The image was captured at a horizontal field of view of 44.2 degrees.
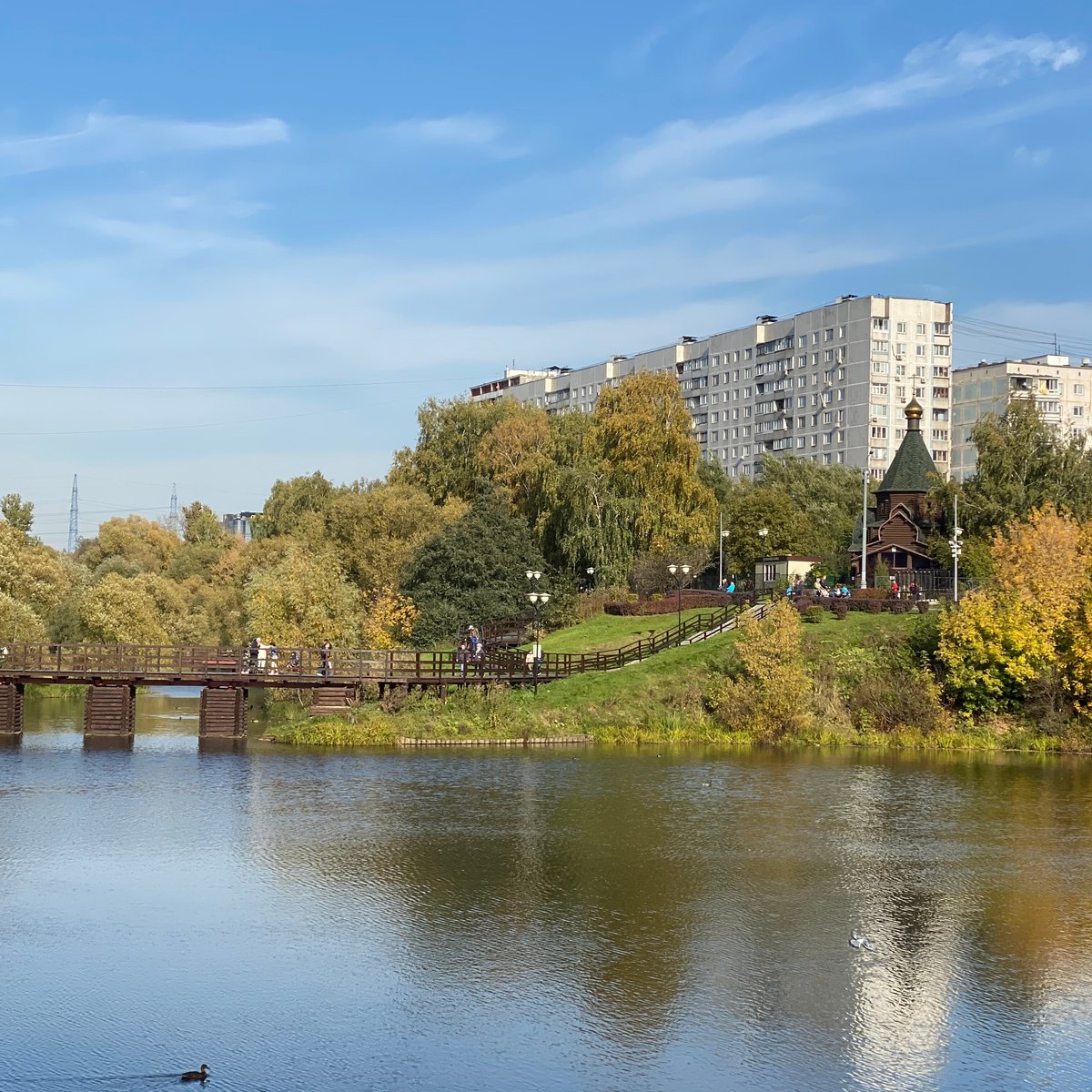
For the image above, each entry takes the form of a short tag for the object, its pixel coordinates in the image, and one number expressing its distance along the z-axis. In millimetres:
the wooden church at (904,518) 84688
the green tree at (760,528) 95438
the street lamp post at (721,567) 87562
